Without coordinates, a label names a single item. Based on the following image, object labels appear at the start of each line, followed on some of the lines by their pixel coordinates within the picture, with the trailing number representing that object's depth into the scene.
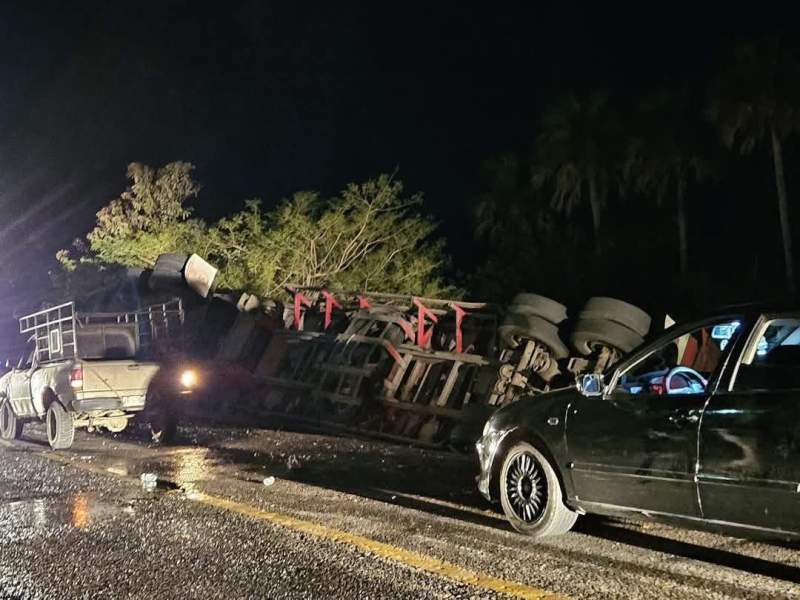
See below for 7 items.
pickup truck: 12.30
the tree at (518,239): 30.16
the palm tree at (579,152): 36.75
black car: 4.82
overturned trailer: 11.51
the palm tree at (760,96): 29.20
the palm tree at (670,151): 33.34
